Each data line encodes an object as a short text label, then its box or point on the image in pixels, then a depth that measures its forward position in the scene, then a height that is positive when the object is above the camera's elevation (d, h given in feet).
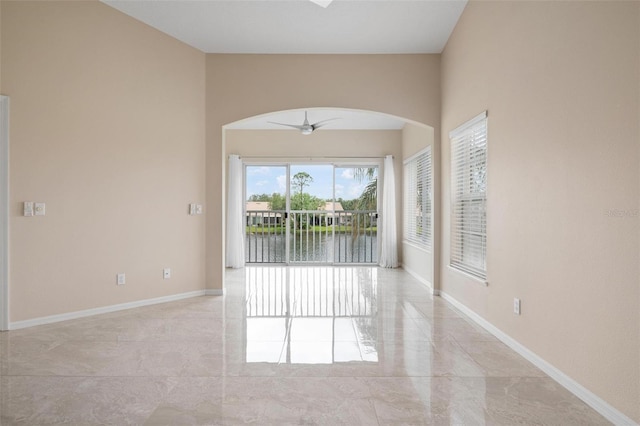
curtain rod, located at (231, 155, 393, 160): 25.20 +3.74
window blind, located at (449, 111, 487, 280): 12.82 +0.66
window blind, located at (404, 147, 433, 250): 20.01 +0.92
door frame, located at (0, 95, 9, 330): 11.52 +0.28
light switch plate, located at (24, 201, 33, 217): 11.84 +0.22
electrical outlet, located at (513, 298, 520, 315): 10.15 -2.36
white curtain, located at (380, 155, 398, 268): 24.66 -0.35
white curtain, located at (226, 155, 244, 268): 24.35 -0.35
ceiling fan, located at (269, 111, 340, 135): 19.18 +4.35
